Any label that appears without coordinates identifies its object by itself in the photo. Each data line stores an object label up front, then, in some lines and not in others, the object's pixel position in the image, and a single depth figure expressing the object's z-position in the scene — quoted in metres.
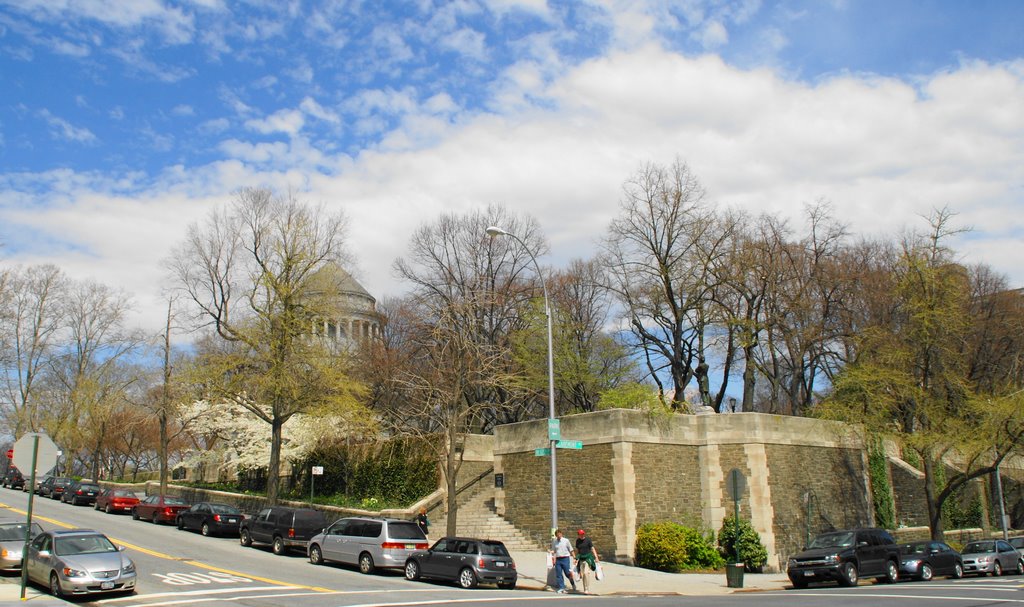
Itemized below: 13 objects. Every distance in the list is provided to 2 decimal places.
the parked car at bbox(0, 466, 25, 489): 55.19
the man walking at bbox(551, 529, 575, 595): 20.59
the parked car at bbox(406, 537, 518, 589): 20.75
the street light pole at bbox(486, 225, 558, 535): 21.44
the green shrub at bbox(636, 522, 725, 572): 25.47
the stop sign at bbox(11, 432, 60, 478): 16.28
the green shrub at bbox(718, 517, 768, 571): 27.14
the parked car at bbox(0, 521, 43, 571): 20.27
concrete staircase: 29.61
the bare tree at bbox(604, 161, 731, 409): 37.69
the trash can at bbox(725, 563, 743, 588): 22.53
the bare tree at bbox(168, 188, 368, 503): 33.03
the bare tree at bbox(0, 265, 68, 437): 53.38
